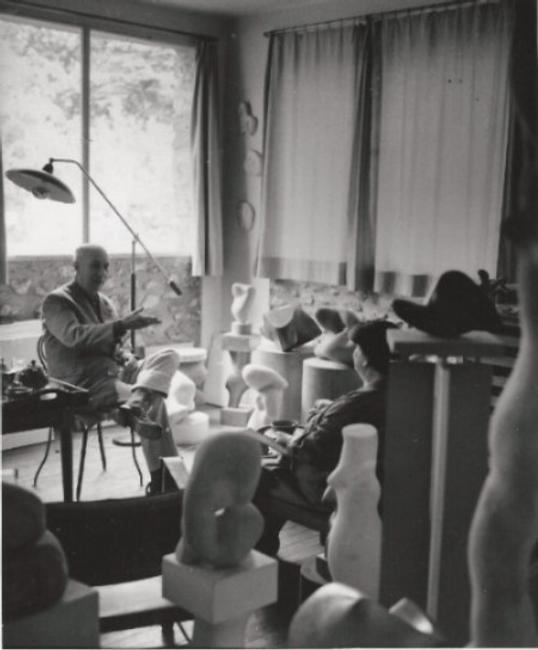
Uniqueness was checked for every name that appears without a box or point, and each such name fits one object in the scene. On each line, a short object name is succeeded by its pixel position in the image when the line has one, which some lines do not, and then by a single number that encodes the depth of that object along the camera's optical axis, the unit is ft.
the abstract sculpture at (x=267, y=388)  15.51
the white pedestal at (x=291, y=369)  18.52
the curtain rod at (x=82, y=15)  17.73
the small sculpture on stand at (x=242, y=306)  20.36
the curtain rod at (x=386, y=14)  16.55
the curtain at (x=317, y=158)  18.92
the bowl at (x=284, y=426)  11.55
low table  11.66
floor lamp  13.15
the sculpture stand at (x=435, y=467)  6.18
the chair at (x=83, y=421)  14.17
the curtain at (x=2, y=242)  16.79
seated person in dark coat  9.53
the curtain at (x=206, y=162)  21.52
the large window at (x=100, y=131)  17.98
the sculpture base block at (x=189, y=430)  18.67
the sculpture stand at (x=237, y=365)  19.67
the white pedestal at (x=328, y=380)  16.79
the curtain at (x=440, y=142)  16.25
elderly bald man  14.56
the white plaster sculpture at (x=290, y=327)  18.58
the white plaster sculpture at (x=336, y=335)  16.88
